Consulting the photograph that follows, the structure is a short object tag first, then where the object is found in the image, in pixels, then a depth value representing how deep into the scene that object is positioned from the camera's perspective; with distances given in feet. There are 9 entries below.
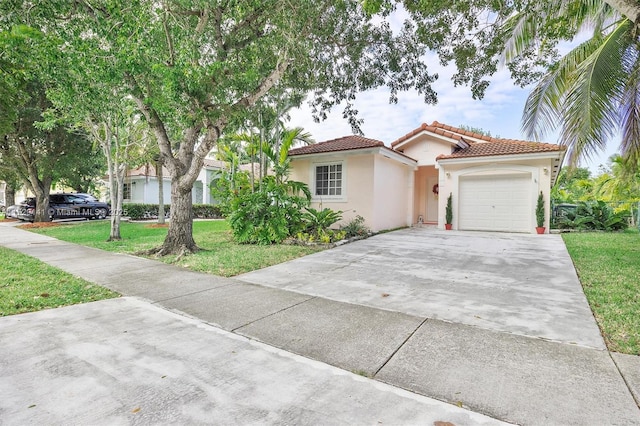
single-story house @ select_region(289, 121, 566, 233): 40.42
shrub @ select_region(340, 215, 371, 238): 37.58
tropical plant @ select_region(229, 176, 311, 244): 32.91
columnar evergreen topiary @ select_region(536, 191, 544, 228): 40.09
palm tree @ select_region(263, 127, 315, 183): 37.32
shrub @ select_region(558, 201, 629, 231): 43.70
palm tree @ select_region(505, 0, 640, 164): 22.03
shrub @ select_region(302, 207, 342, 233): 35.17
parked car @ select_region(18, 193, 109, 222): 61.52
